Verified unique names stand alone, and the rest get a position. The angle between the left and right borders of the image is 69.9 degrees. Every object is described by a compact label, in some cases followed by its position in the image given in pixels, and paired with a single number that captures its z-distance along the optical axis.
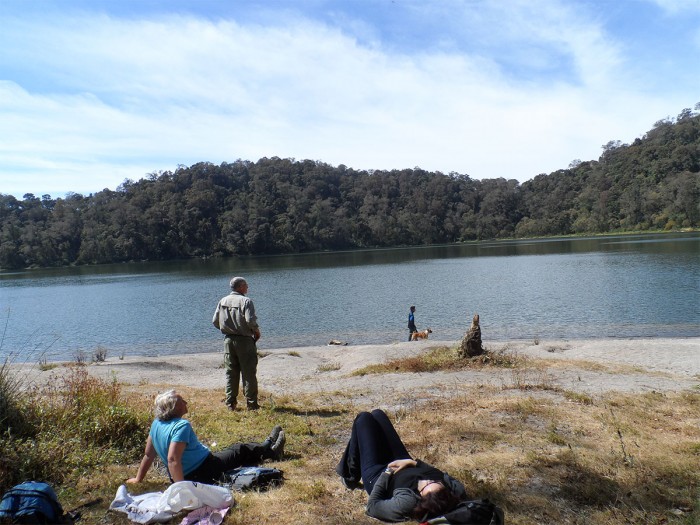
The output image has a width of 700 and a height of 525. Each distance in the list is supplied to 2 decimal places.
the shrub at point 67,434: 4.62
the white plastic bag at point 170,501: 3.98
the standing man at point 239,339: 7.37
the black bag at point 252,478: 4.62
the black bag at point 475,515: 3.37
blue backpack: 3.52
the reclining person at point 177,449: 4.47
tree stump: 12.03
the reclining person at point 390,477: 3.73
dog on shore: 20.17
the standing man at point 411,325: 20.56
